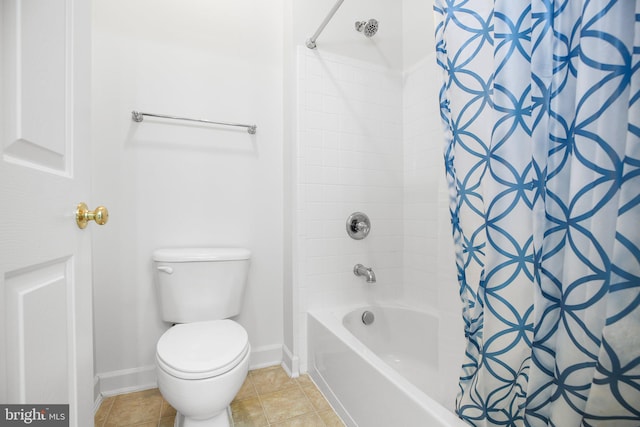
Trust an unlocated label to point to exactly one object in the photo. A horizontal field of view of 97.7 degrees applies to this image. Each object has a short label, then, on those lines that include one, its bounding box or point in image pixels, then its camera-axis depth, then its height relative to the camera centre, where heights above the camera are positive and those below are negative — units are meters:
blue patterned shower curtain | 0.44 +0.01
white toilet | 0.96 -0.53
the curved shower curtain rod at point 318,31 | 1.34 +0.96
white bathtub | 0.91 -0.70
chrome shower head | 1.64 +1.09
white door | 0.42 +0.01
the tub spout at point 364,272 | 1.55 -0.37
